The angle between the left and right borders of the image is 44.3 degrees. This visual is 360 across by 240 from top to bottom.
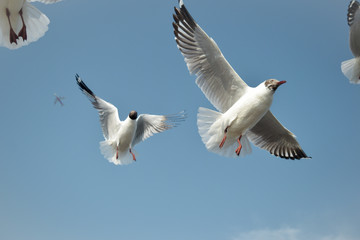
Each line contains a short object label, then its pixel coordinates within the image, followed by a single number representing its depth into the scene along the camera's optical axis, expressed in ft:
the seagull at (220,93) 14.94
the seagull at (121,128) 20.97
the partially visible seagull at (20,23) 14.44
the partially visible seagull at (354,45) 19.71
